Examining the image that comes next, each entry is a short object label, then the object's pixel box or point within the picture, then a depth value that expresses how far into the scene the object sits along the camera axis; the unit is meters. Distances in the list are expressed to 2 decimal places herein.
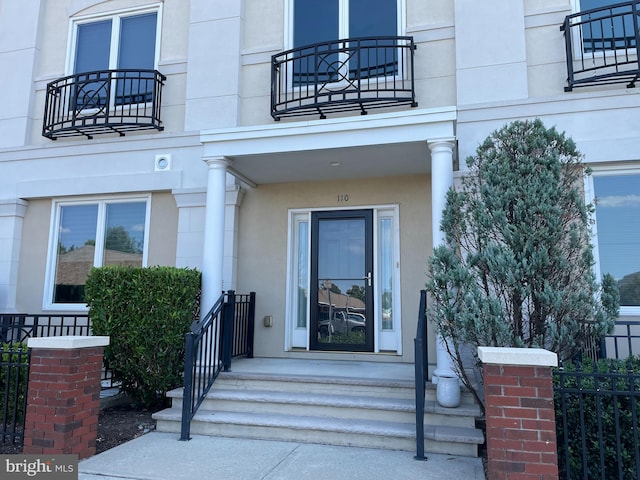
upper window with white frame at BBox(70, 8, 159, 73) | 8.01
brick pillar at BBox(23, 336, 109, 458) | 3.94
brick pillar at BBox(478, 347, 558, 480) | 3.17
